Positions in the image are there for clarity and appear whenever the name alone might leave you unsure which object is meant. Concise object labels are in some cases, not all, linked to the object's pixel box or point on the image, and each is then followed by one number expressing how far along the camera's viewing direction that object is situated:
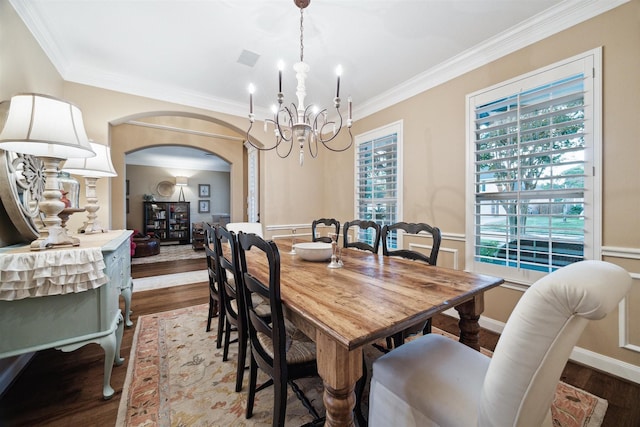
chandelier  1.81
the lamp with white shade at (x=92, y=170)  2.07
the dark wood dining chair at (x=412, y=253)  1.75
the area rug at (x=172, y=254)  5.86
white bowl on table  1.85
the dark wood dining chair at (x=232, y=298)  1.42
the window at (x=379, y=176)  3.28
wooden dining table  0.87
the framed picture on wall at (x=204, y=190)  9.27
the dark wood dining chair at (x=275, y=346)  1.07
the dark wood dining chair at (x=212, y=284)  1.97
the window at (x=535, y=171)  1.84
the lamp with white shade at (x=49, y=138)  1.32
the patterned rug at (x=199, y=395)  1.39
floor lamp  8.66
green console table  1.29
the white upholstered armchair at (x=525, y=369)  0.59
